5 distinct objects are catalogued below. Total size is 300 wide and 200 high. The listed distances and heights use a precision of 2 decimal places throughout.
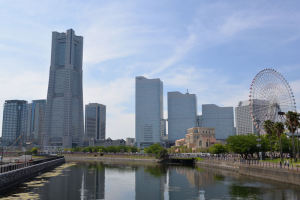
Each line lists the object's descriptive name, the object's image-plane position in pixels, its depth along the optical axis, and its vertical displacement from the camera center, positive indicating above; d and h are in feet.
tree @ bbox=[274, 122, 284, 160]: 322.14 +11.40
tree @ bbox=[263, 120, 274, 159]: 369.69 +14.01
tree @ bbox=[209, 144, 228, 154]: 532.73 -22.12
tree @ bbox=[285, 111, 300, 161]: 291.17 +18.50
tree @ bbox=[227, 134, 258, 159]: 377.71 -10.53
